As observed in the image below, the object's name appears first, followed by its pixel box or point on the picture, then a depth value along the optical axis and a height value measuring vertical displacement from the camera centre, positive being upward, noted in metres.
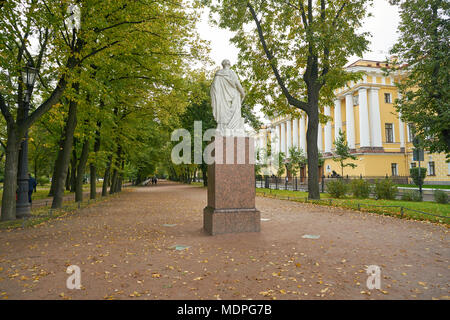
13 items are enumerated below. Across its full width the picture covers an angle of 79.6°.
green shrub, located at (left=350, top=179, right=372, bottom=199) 15.36 -0.74
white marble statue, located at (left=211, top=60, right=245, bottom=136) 7.29 +2.10
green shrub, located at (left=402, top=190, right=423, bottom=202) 14.00 -1.12
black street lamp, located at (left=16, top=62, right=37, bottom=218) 9.34 +0.04
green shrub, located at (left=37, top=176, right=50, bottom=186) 40.62 -0.32
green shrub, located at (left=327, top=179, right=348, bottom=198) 15.66 -0.74
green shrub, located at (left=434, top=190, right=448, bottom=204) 13.38 -1.08
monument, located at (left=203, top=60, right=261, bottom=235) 6.77 -0.14
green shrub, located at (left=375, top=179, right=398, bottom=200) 14.17 -0.79
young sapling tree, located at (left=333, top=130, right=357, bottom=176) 33.53 +3.27
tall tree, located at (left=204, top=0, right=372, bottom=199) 13.20 +6.61
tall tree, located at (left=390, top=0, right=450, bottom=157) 13.97 +5.86
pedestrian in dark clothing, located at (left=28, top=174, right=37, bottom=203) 13.82 -0.32
